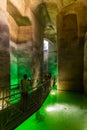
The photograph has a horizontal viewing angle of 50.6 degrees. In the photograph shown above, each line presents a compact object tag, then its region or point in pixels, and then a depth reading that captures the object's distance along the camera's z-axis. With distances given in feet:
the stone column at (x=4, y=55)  14.69
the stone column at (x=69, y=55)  31.00
